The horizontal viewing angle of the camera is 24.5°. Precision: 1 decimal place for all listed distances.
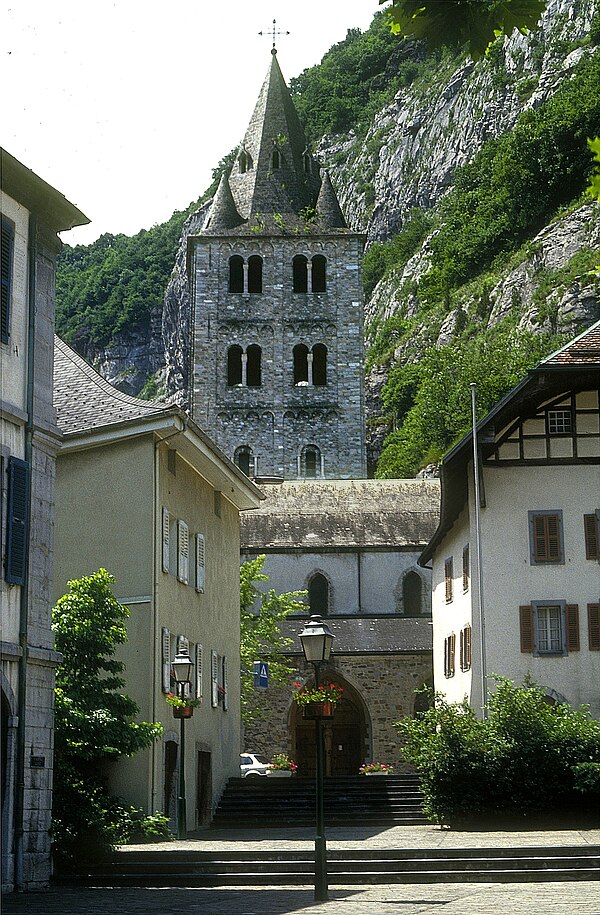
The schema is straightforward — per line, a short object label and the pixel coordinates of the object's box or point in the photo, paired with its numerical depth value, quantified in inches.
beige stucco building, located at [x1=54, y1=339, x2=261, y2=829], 966.4
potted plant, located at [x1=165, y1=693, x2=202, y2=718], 916.6
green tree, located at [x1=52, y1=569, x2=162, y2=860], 732.7
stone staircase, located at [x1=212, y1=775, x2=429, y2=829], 1160.2
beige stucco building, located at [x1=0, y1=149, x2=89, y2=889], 630.5
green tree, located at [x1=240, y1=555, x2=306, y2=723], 1690.5
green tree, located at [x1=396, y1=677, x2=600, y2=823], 1039.6
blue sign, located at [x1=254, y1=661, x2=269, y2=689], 1643.7
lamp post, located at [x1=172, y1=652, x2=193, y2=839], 907.4
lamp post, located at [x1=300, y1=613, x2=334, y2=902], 615.2
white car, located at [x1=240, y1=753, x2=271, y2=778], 1641.6
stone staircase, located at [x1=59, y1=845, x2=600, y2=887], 722.2
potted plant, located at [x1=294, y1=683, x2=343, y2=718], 650.8
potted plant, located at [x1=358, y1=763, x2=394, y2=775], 1549.0
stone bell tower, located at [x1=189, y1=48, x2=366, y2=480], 2883.9
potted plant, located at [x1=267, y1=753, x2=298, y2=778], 1596.9
